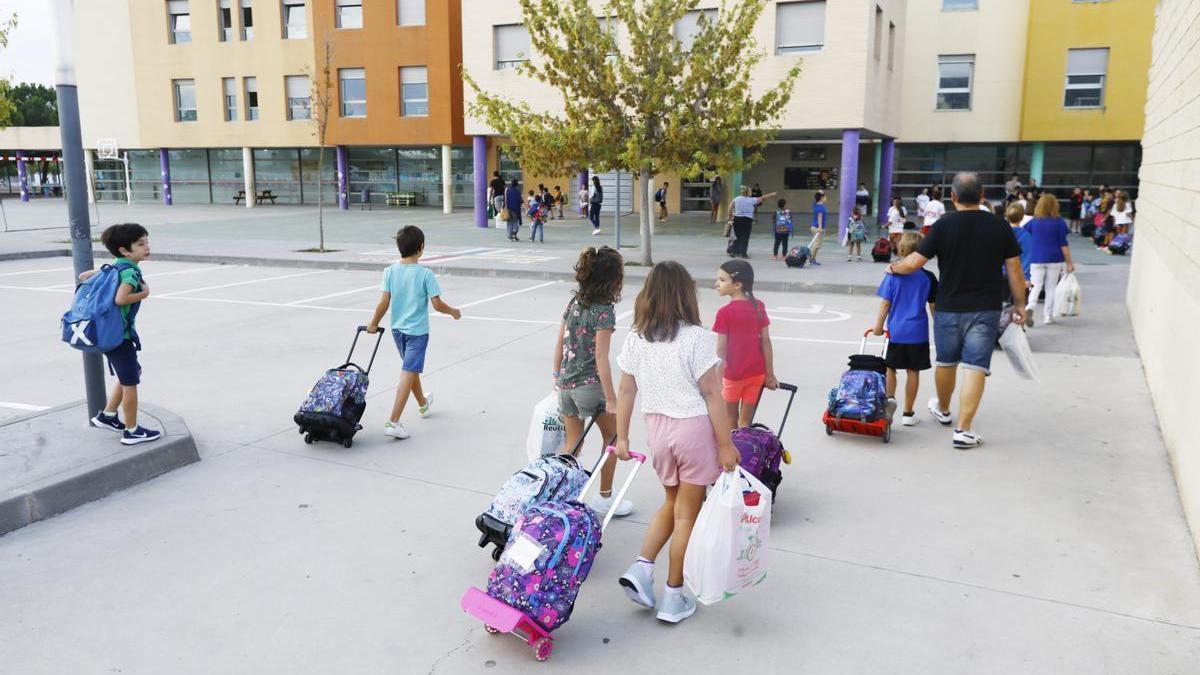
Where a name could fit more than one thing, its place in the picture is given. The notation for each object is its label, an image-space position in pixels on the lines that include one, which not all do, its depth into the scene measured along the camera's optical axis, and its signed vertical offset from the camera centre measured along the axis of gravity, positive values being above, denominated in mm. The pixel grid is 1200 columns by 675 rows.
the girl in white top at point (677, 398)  3789 -940
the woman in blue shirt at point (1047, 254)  11484 -910
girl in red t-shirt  5152 -983
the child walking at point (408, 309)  6594 -973
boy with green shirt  5691 -845
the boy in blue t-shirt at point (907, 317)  6738 -1027
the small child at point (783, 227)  19312 -979
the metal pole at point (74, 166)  6094 +66
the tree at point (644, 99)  16531 +1587
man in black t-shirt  6234 -678
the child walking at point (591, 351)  4738 -940
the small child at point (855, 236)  19250 -1148
